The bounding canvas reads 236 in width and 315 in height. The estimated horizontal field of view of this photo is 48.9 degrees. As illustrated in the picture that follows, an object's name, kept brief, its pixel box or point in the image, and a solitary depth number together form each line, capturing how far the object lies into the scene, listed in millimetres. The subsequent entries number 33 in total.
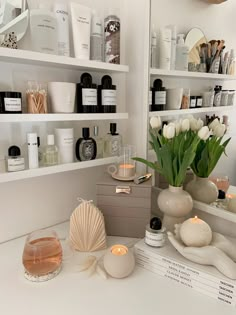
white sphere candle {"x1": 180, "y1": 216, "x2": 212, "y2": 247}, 706
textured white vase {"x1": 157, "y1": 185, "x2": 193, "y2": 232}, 824
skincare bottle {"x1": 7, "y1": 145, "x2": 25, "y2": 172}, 800
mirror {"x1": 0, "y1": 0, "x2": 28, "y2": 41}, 788
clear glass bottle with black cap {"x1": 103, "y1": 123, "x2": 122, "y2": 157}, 1068
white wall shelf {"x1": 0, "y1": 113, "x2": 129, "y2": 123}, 752
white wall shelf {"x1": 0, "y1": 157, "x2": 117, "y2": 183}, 782
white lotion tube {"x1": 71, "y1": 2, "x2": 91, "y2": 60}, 875
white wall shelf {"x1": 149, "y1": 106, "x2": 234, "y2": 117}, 845
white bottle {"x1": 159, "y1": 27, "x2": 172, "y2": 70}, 974
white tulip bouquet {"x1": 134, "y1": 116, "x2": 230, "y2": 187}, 806
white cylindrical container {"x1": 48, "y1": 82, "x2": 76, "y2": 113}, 856
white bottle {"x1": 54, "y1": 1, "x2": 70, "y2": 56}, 844
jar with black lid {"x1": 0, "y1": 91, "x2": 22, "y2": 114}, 759
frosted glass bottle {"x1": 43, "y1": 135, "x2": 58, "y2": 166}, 887
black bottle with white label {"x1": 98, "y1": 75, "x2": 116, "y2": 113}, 966
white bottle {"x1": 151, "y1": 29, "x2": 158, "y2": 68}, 998
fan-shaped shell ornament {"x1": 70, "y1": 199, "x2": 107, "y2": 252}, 835
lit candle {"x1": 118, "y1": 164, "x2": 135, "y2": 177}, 936
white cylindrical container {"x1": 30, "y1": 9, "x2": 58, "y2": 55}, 796
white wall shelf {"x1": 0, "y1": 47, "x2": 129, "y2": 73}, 737
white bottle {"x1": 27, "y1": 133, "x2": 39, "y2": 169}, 837
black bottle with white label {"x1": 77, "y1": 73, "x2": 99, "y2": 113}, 919
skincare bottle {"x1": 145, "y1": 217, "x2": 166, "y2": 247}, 752
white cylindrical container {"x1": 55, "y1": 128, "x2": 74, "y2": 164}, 909
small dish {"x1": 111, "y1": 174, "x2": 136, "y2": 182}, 922
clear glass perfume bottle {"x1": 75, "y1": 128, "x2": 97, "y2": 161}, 958
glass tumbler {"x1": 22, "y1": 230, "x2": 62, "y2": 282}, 697
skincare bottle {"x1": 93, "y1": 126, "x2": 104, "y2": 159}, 1039
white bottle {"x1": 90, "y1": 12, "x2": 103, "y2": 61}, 928
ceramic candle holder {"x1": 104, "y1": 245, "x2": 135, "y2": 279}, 688
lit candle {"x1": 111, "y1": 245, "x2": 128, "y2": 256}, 713
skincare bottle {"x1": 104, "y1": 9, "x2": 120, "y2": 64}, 960
